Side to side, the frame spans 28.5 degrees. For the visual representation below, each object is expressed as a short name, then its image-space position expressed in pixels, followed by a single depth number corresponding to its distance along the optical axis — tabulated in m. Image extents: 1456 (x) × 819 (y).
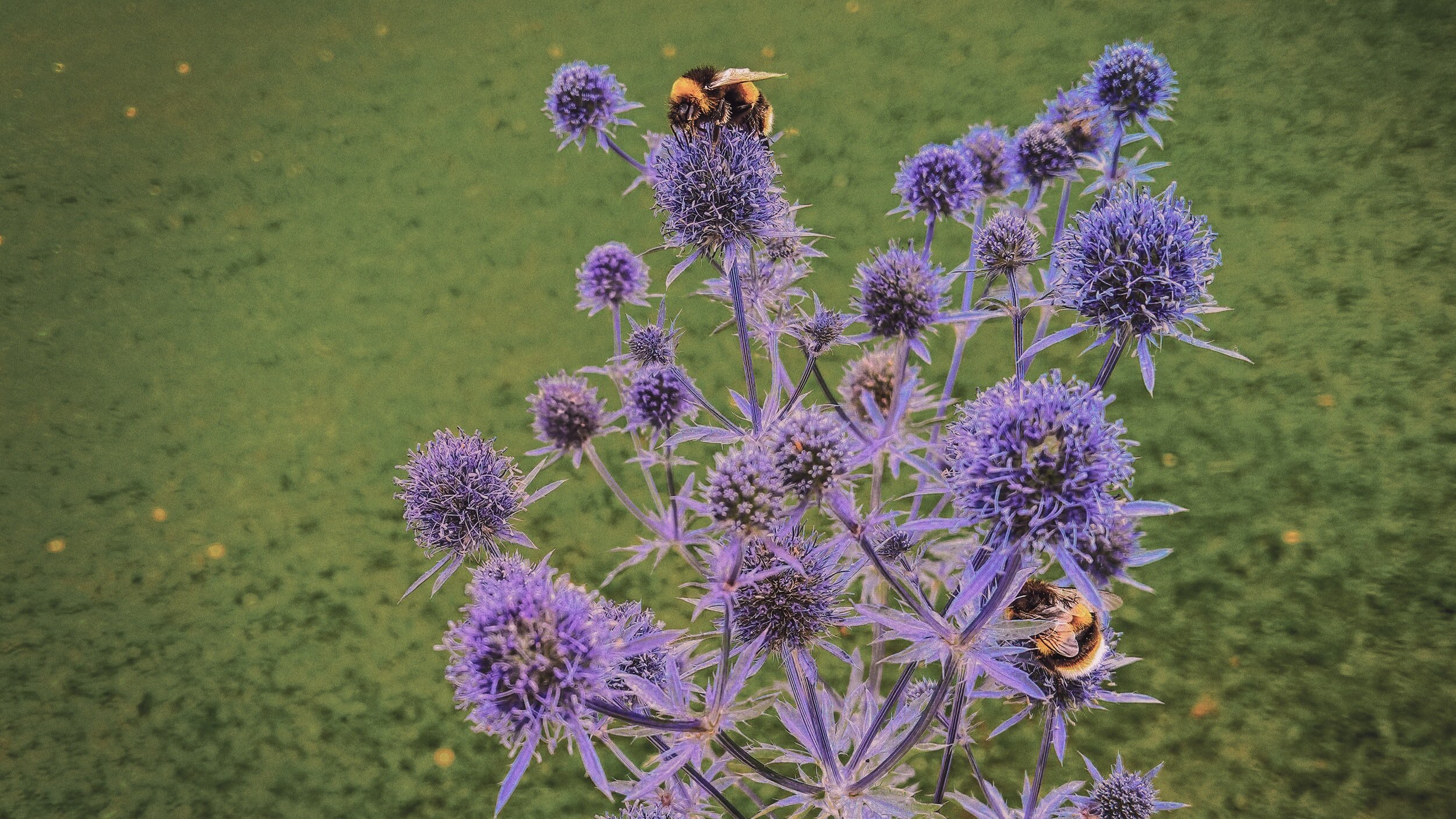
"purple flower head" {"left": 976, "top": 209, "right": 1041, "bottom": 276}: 0.39
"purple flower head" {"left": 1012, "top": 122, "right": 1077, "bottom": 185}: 0.40
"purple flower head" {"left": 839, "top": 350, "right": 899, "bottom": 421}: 0.42
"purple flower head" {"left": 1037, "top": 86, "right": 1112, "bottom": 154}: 0.40
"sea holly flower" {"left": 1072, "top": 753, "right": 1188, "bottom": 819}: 0.38
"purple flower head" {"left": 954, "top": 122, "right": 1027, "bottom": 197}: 0.41
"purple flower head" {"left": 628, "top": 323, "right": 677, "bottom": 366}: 0.41
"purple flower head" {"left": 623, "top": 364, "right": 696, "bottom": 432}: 0.40
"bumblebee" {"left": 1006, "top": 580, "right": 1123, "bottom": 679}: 0.36
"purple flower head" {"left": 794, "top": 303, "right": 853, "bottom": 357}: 0.39
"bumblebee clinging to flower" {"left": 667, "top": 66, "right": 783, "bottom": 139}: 0.39
